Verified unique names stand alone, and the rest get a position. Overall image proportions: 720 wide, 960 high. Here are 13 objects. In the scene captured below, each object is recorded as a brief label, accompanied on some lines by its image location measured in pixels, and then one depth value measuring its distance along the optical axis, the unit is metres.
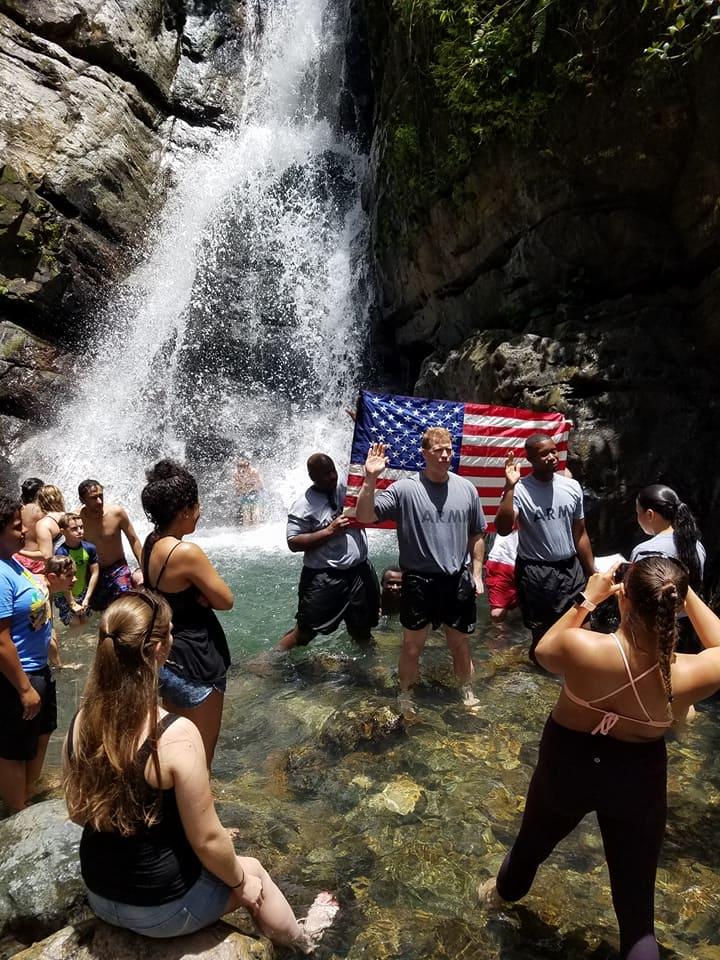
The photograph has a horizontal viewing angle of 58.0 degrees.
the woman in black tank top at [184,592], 3.45
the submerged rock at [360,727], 4.65
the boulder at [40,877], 2.78
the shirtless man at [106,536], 5.94
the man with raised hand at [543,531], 5.04
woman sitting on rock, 2.14
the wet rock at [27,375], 14.28
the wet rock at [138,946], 2.31
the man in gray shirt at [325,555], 5.69
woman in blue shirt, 3.40
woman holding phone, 2.37
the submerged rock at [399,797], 4.01
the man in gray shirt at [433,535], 4.75
